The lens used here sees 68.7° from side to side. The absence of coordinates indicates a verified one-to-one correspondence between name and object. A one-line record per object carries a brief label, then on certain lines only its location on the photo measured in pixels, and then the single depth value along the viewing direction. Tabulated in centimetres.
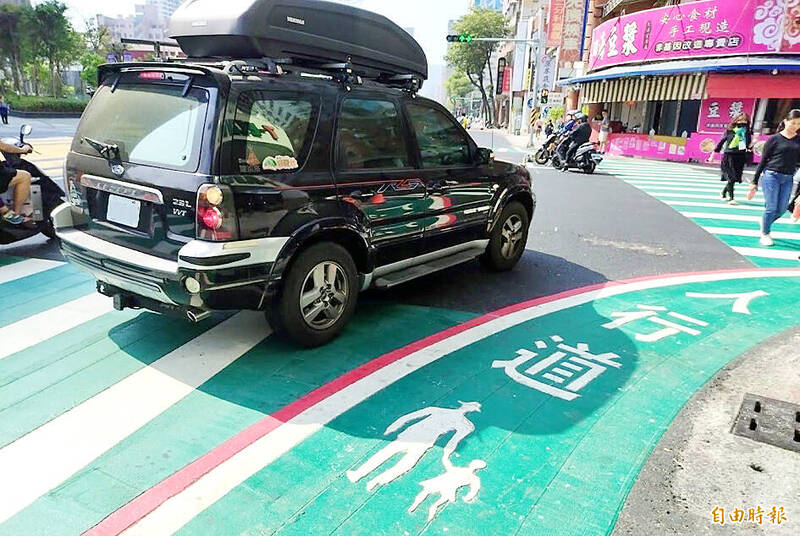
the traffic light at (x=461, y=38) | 2553
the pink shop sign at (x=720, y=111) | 1981
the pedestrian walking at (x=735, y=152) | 1163
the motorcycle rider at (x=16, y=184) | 650
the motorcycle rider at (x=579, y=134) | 1633
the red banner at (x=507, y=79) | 6475
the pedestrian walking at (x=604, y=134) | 2470
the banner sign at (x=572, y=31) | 3262
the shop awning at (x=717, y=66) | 1833
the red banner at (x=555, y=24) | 3559
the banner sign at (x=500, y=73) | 5119
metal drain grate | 321
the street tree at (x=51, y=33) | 5012
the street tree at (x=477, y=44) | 6003
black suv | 349
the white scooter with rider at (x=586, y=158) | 1629
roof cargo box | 395
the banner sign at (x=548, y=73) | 3784
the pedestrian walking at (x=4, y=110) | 3262
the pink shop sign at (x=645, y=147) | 2169
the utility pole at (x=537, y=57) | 3059
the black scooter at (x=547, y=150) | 1844
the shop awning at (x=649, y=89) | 2008
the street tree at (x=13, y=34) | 5038
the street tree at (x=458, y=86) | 9526
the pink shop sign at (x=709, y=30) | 1861
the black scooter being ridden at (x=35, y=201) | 661
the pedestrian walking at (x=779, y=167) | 747
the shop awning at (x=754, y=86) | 1867
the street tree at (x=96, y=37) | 6757
